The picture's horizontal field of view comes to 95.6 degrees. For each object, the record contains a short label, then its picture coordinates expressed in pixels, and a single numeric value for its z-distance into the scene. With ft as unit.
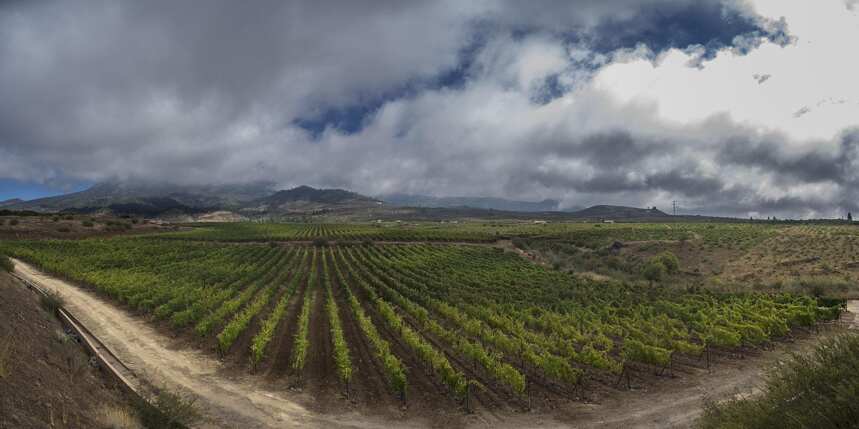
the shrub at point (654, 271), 188.96
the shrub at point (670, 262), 200.95
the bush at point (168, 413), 40.16
